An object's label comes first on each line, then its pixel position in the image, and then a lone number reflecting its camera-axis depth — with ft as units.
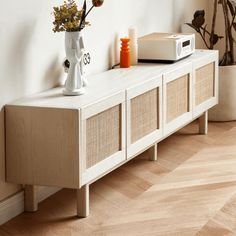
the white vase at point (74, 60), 11.59
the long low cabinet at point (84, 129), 10.89
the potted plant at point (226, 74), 17.80
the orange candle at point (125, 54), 14.46
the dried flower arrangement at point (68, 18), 11.49
